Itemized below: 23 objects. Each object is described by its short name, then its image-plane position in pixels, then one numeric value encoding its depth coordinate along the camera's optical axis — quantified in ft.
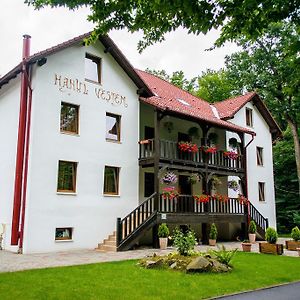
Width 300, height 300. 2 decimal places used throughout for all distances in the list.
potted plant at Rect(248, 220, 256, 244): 67.97
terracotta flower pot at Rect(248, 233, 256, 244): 67.92
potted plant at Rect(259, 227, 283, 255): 48.12
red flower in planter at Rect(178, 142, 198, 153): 60.64
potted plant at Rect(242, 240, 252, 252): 51.23
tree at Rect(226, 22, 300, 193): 101.50
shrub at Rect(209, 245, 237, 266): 34.78
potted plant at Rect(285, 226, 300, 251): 53.72
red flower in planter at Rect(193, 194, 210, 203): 60.95
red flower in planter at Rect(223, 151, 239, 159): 68.74
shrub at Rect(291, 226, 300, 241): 54.13
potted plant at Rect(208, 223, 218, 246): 61.26
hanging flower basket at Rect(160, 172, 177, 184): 60.18
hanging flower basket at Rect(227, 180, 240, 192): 72.08
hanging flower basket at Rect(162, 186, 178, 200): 56.85
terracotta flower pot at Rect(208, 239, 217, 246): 61.16
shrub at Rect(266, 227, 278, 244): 48.80
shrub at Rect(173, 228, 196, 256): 36.68
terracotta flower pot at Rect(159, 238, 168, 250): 53.57
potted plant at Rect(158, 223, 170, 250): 53.62
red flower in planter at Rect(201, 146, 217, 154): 64.41
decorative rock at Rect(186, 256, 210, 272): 32.30
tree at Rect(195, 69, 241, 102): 123.95
